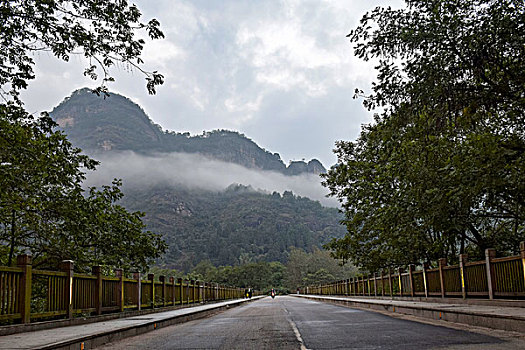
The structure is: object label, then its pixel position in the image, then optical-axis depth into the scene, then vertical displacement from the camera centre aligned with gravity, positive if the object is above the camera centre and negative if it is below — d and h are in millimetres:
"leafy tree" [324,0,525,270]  10898 +3708
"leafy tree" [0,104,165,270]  12734 +2195
